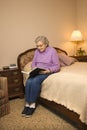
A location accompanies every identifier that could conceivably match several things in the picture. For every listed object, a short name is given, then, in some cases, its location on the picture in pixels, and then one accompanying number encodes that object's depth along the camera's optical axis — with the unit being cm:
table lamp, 468
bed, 239
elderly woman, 315
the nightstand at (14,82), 378
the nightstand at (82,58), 458
